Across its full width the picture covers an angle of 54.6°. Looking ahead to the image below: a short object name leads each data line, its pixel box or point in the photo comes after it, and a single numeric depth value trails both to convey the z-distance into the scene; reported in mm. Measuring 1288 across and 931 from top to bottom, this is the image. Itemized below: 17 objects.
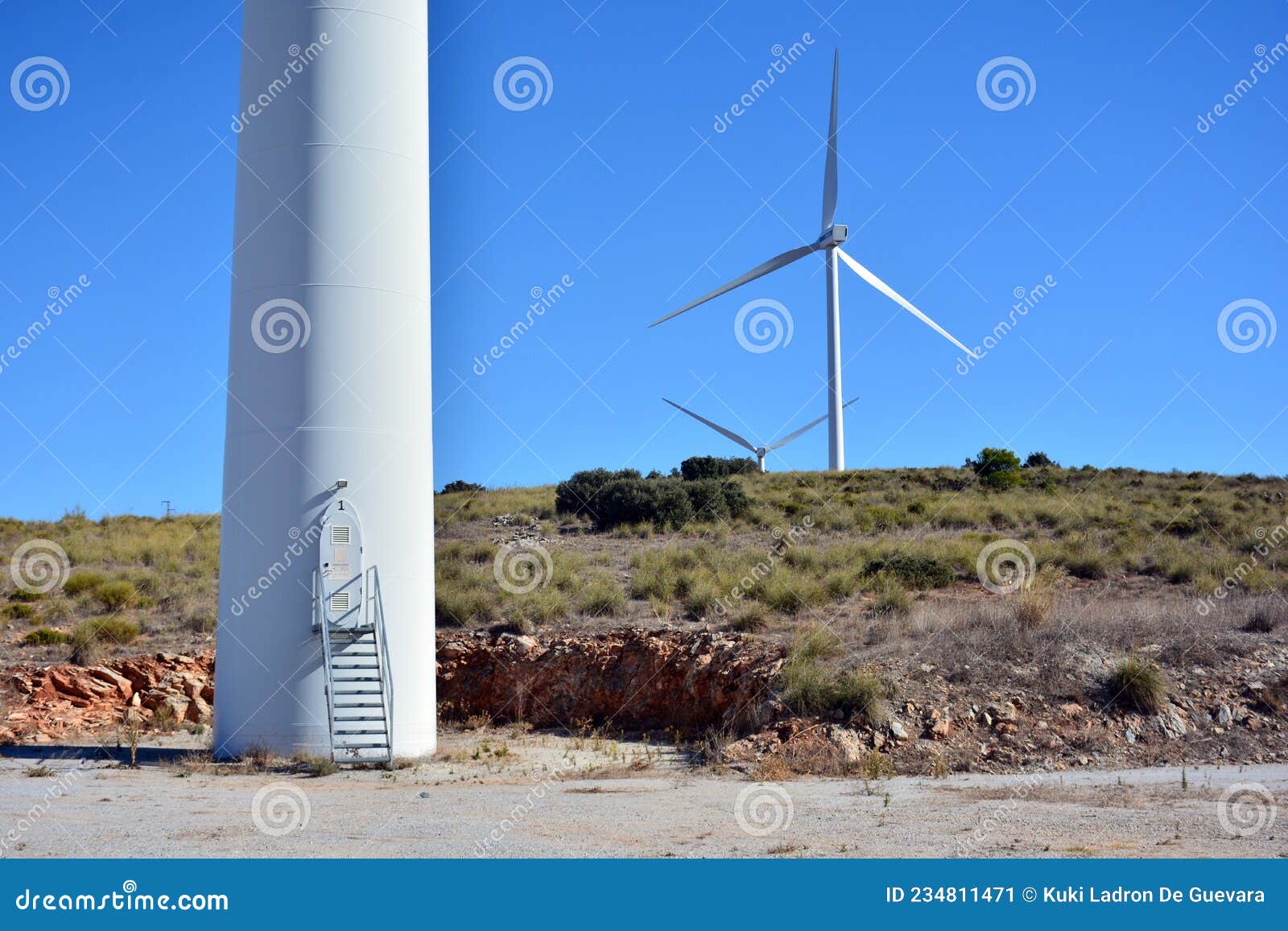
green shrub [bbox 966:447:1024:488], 45500
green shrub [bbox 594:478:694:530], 37312
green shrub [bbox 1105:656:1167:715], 17766
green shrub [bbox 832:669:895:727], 17703
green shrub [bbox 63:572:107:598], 31141
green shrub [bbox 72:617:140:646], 27000
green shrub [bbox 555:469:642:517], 39188
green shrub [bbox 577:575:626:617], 27109
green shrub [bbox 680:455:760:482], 52156
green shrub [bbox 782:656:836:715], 18328
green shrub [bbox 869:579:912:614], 24281
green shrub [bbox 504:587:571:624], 26672
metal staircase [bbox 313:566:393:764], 17516
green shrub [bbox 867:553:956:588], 27172
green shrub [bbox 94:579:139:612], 30031
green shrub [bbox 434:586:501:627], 26922
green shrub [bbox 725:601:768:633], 24344
